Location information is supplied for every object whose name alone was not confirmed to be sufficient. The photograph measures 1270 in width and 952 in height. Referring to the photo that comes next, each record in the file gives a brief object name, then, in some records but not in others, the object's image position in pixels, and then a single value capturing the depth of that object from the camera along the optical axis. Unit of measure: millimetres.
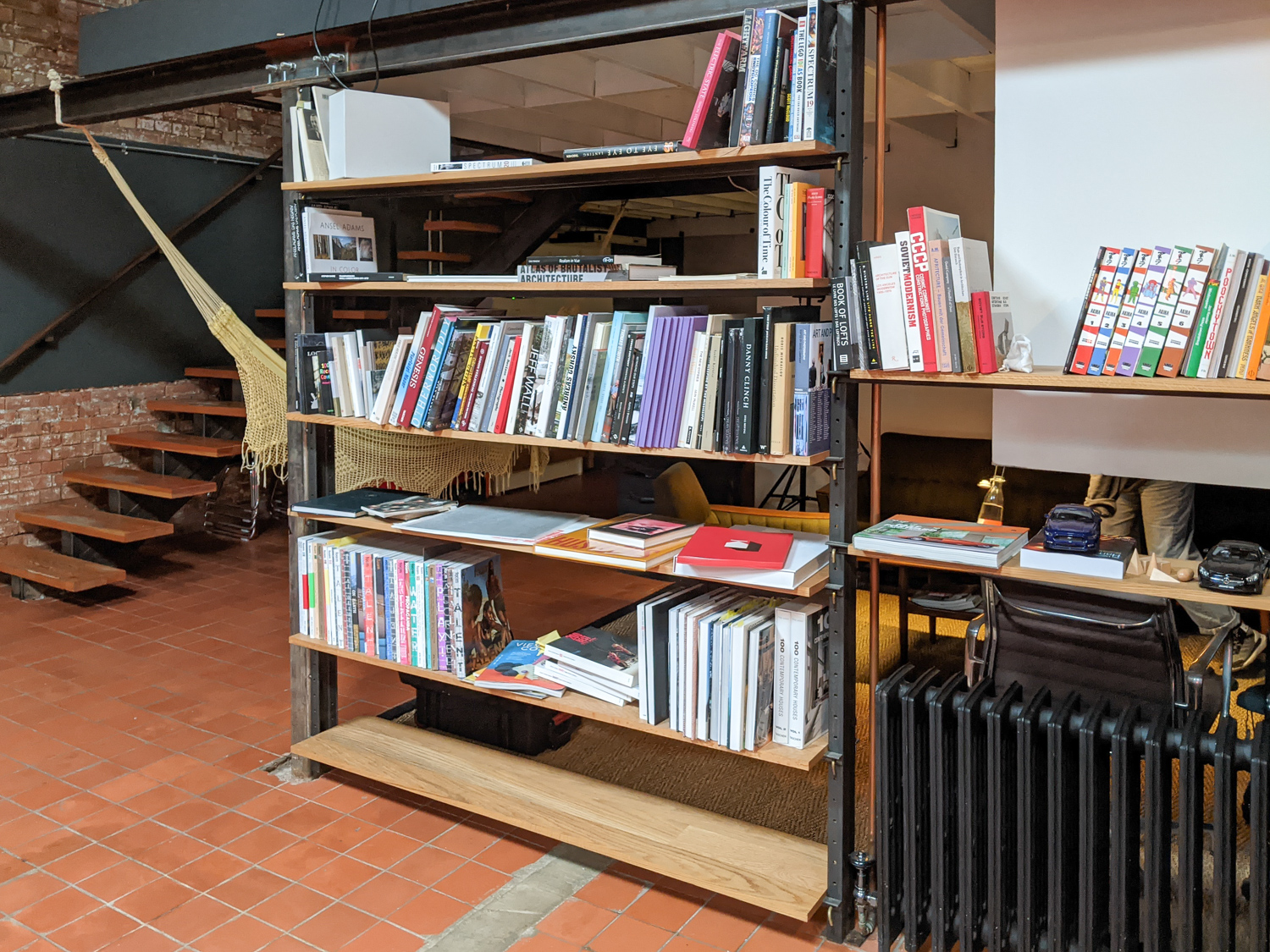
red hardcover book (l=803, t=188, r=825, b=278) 2115
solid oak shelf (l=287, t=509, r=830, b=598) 2193
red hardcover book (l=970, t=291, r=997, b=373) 1937
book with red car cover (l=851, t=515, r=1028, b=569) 2014
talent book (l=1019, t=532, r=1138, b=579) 1939
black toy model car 1812
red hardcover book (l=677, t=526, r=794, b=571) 2199
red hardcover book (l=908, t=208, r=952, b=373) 1927
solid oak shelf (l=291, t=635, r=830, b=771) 2225
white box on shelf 2711
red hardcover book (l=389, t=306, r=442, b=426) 2705
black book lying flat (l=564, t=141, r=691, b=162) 2232
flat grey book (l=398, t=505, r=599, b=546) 2633
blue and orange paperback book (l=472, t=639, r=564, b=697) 2594
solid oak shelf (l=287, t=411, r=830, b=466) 2176
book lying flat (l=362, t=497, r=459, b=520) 2869
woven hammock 3369
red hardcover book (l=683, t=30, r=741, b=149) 2090
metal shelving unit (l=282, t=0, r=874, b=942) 2104
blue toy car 1989
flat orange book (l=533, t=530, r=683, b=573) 2348
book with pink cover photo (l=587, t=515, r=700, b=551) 2387
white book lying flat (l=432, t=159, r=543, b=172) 2438
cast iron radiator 1820
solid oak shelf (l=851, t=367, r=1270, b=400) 1725
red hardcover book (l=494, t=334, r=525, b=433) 2584
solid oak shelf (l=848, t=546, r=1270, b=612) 1799
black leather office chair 2213
